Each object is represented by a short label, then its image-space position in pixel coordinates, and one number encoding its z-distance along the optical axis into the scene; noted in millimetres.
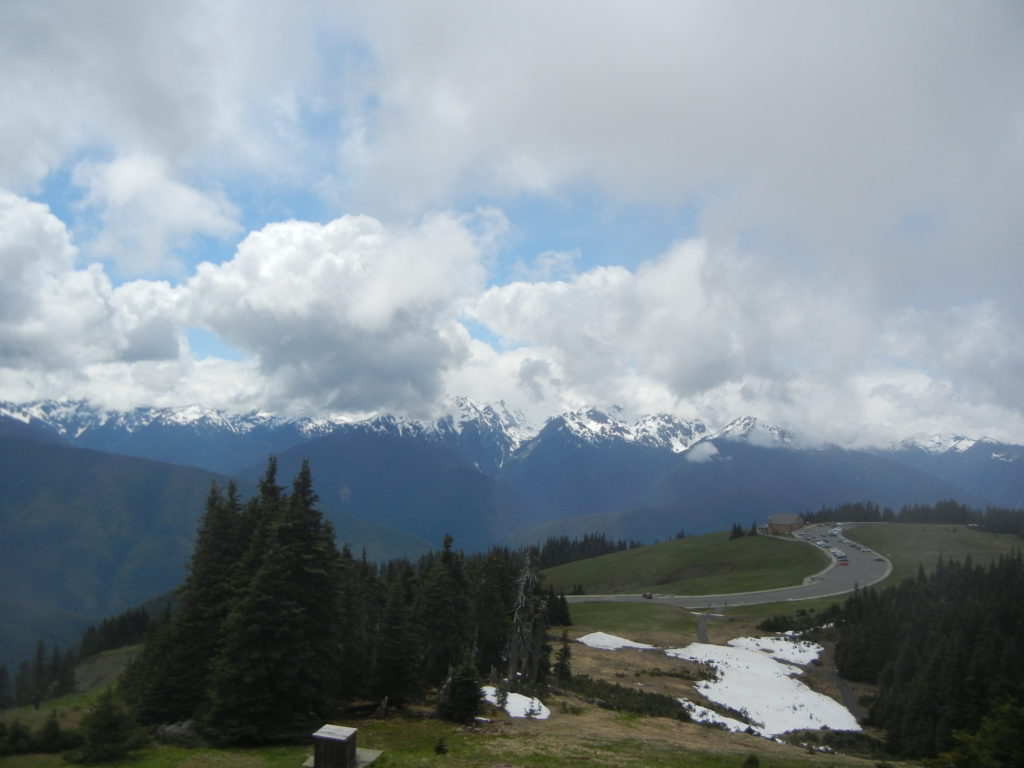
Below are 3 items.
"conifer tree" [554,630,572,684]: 58438
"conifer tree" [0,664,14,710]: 114500
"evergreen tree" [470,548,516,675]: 59312
